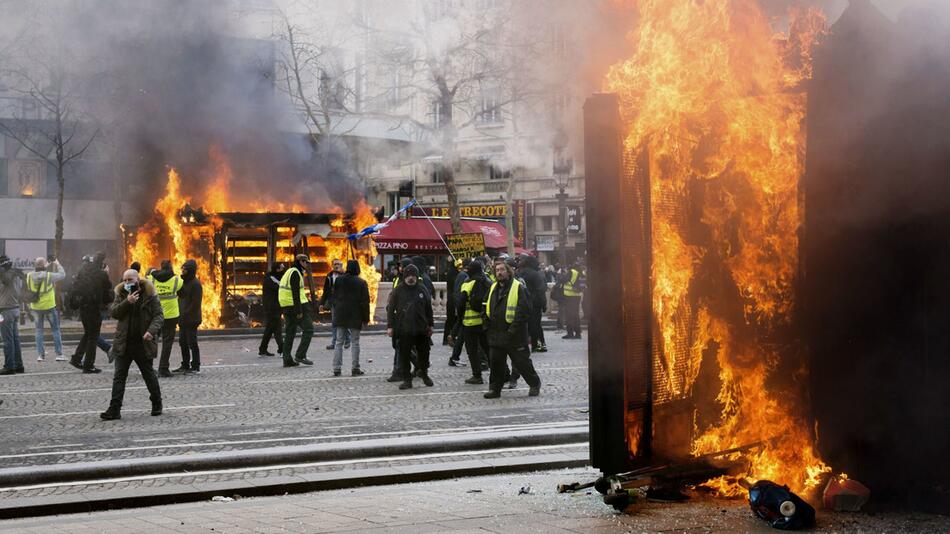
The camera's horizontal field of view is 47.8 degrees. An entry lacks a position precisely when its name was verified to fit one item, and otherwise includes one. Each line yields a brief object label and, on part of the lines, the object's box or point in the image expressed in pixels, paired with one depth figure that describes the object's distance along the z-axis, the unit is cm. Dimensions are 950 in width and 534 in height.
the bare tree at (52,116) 2472
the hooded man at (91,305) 1555
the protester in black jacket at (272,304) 1766
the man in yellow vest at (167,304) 1527
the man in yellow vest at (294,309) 1656
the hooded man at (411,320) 1376
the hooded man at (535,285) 1784
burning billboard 682
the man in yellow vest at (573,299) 2236
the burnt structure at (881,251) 627
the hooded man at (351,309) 1539
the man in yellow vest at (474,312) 1407
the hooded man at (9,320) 1530
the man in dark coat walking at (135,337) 1116
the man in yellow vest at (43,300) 1667
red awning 3344
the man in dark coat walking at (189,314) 1577
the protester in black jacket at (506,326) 1237
